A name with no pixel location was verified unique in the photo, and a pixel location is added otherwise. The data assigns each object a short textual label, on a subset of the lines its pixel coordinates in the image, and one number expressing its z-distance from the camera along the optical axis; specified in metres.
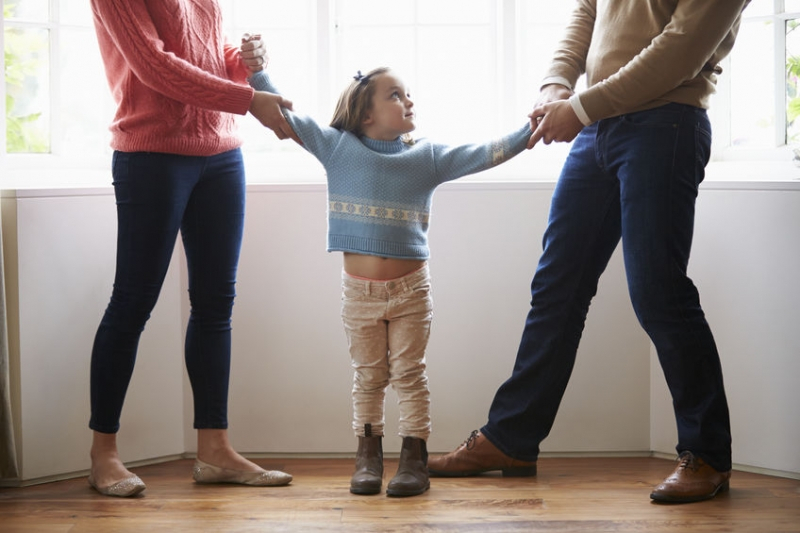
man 2.08
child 2.25
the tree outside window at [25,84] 2.72
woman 2.15
